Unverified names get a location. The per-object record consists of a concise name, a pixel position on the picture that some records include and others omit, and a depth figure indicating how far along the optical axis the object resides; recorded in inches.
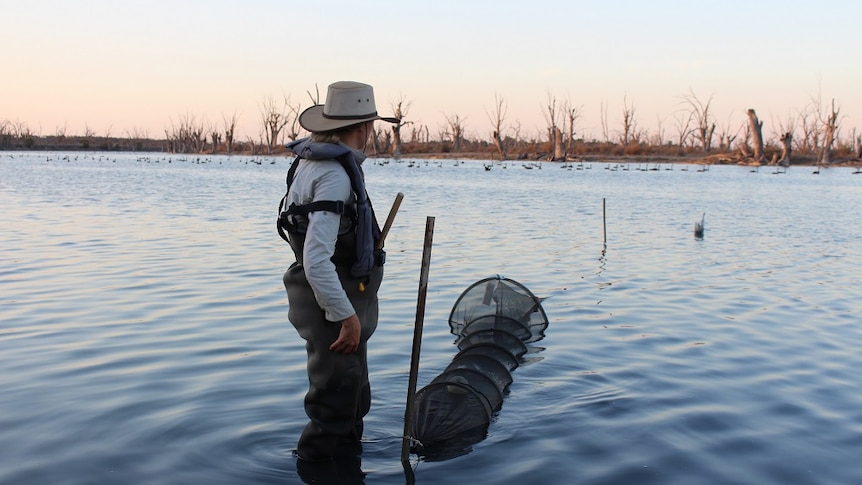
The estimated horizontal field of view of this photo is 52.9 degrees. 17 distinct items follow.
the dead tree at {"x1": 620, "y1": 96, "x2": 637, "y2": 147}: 3991.1
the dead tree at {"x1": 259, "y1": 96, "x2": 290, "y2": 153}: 4436.5
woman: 159.8
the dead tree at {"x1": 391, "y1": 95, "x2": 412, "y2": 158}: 3697.8
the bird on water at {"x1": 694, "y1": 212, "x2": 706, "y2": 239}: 751.7
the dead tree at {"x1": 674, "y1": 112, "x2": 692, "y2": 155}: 3978.8
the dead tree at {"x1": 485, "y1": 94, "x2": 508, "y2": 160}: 3567.9
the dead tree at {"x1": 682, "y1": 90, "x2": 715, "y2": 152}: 3852.4
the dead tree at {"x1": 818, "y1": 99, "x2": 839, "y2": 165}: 3171.8
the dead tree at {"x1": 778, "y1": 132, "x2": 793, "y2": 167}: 3011.8
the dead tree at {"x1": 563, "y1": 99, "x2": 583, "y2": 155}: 3634.4
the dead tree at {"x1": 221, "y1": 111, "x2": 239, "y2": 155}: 4526.6
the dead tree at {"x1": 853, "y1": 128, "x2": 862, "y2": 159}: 3268.7
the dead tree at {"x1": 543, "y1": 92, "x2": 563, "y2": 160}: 3334.2
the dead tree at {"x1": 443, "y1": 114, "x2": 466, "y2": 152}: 4119.3
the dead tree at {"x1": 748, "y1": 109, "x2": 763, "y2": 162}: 2918.3
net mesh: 218.8
